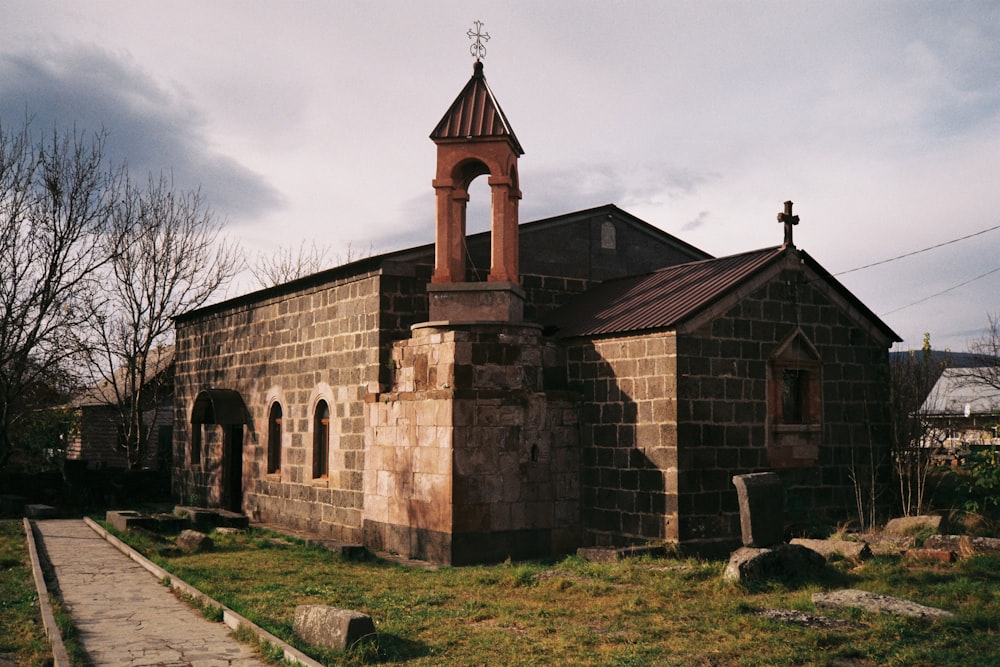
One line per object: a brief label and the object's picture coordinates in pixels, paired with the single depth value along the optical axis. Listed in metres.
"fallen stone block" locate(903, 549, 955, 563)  10.61
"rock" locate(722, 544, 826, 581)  9.74
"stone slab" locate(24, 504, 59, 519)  18.95
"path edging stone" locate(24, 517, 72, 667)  7.12
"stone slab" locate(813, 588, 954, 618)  8.06
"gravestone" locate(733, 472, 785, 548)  10.75
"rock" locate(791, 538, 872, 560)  10.85
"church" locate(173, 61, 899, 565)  12.50
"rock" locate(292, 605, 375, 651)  7.38
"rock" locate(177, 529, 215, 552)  13.85
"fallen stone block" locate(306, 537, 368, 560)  12.87
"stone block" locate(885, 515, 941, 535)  12.28
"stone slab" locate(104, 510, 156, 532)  16.06
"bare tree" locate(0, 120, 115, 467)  22.53
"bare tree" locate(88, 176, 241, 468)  26.45
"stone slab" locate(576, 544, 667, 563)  11.70
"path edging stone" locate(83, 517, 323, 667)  6.94
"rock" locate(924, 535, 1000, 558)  10.79
